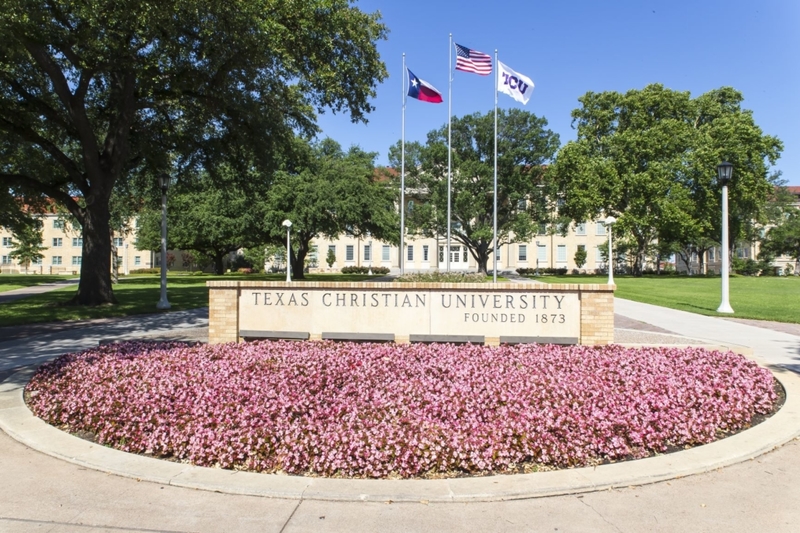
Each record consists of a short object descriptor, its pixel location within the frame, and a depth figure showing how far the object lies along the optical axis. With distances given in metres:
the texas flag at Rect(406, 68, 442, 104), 24.36
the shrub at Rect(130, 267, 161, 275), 72.28
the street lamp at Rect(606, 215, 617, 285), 29.21
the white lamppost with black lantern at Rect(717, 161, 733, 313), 17.75
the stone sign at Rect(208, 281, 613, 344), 9.12
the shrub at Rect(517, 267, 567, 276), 71.81
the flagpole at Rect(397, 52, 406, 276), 27.85
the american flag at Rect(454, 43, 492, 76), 22.02
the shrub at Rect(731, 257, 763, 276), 67.38
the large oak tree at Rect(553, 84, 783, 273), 47.03
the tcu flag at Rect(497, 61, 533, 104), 23.31
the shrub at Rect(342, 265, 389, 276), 72.12
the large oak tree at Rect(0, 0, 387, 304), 12.59
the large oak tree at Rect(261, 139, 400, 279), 36.75
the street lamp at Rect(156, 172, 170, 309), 19.83
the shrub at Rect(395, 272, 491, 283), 18.84
